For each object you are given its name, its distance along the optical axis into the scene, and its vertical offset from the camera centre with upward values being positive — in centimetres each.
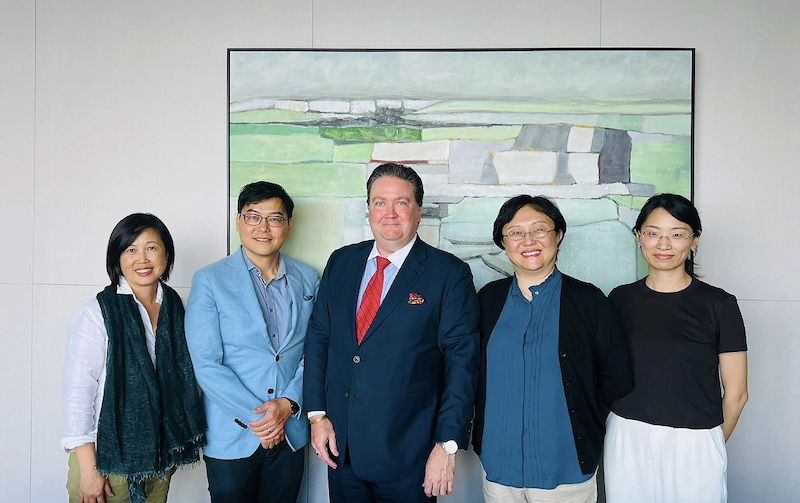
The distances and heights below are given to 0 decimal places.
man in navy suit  203 -49
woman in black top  209 -54
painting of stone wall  282 +59
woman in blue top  200 -50
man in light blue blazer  219 -51
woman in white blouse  205 -59
